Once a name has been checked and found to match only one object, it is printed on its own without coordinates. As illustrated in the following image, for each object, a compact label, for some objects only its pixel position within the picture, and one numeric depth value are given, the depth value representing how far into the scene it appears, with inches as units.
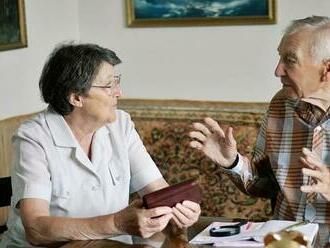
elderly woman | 88.0
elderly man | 88.7
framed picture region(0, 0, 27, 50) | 138.0
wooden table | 77.5
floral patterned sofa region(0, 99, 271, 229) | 141.3
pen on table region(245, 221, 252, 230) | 79.2
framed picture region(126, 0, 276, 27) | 143.6
